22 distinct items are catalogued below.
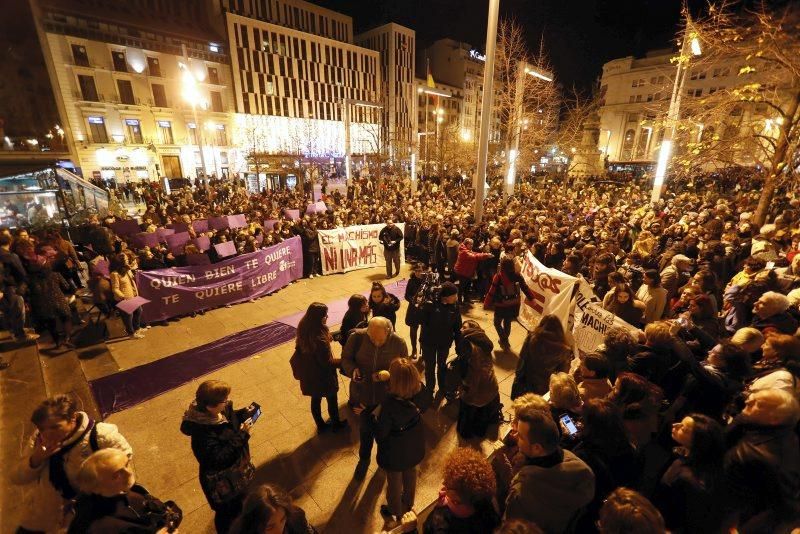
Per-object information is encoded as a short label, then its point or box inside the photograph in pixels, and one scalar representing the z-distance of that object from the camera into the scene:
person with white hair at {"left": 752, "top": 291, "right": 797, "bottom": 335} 4.09
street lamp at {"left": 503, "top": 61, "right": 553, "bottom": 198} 14.59
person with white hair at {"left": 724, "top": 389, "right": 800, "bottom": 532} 2.34
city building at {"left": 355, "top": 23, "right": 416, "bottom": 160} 68.00
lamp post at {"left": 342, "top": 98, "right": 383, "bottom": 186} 21.11
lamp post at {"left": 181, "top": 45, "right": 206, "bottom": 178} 16.82
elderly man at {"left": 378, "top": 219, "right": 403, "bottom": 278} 10.74
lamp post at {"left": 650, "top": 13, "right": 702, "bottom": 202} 8.84
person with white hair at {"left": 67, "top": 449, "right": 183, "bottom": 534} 2.06
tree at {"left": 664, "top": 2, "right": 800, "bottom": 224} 8.02
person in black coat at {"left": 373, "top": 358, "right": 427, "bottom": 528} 3.00
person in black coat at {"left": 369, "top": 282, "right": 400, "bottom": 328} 5.23
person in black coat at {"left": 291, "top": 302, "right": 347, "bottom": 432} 4.16
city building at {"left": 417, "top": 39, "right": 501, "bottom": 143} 78.88
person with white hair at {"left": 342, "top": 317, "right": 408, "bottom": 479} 3.75
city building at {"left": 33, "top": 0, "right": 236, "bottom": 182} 36.28
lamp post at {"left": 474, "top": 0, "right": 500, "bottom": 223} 8.55
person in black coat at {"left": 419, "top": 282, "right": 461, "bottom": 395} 4.80
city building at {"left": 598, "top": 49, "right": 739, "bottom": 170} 59.25
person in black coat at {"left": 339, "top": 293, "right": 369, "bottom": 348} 4.67
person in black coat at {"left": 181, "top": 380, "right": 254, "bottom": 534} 2.79
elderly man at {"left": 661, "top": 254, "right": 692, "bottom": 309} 6.30
